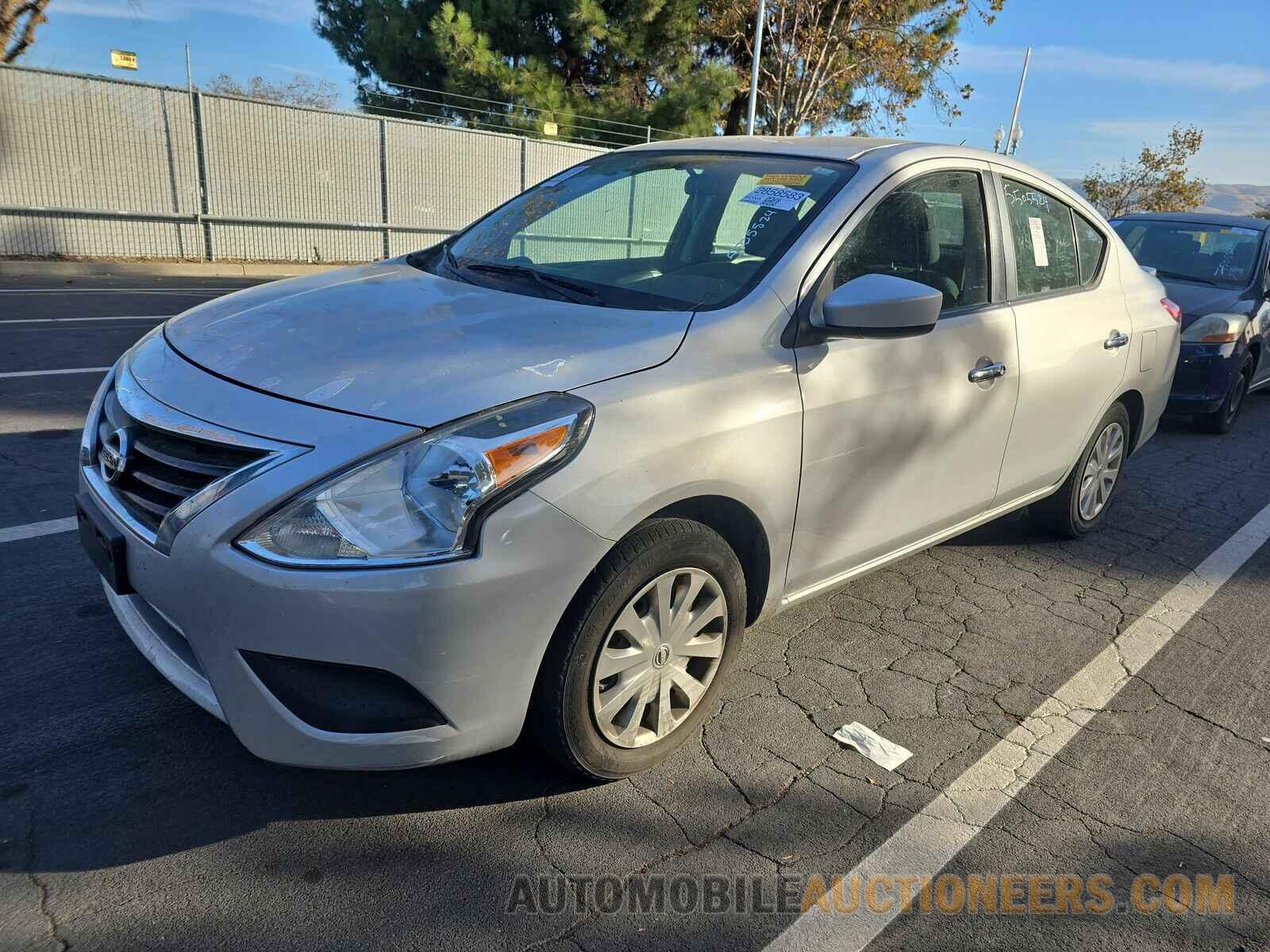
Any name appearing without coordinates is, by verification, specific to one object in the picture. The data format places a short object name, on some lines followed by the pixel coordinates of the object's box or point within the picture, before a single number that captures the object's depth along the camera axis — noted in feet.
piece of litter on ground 8.96
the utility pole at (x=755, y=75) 66.39
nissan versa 6.51
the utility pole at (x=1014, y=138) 97.71
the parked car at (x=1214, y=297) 22.29
